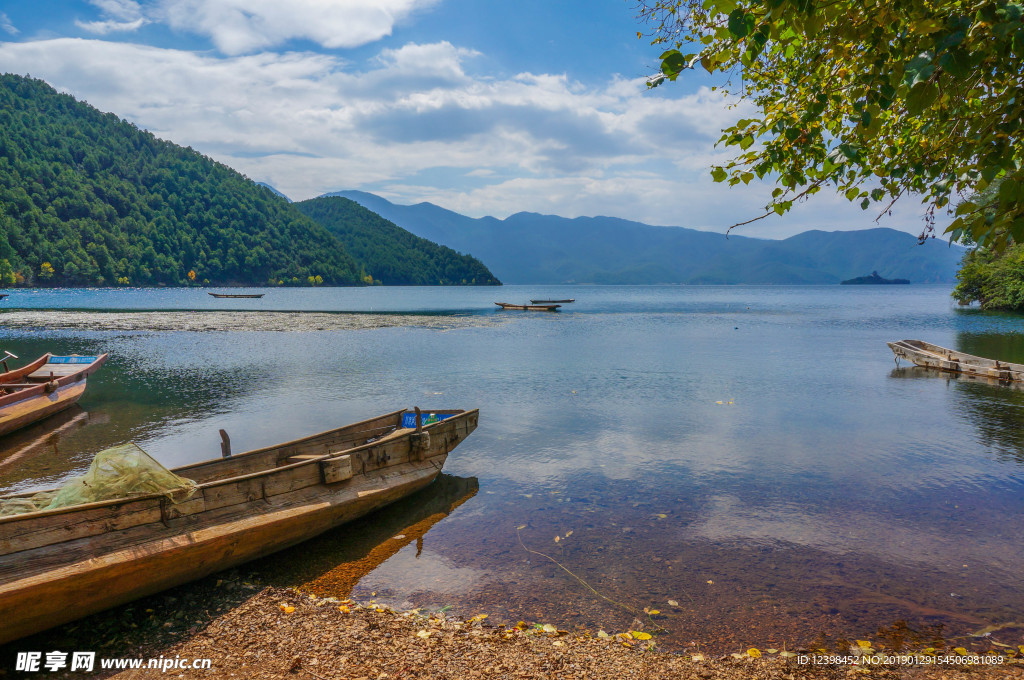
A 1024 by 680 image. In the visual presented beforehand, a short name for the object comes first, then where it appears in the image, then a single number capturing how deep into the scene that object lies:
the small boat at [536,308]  102.19
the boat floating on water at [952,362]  28.39
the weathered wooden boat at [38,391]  19.20
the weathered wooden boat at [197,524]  7.12
